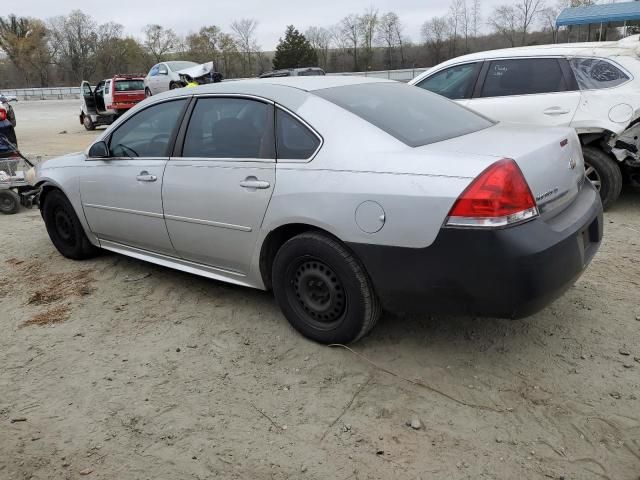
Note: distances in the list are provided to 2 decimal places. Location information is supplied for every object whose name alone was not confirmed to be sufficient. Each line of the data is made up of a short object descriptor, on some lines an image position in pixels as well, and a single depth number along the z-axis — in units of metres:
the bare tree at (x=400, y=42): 56.25
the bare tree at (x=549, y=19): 48.59
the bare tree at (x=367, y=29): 59.94
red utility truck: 20.75
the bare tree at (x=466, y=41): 50.94
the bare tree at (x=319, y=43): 61.03
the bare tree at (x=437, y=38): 52.64
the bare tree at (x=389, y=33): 58.72
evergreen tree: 56.69
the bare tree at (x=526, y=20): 51.62
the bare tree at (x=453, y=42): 51.44
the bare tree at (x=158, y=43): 76.31
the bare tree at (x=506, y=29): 51.41
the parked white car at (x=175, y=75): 20.31
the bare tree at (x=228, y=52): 67.44
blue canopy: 27.44
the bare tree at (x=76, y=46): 71.00
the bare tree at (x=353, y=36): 60.15
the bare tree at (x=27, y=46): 72.12
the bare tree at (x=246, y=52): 67.24
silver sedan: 2.69
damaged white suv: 5.63
